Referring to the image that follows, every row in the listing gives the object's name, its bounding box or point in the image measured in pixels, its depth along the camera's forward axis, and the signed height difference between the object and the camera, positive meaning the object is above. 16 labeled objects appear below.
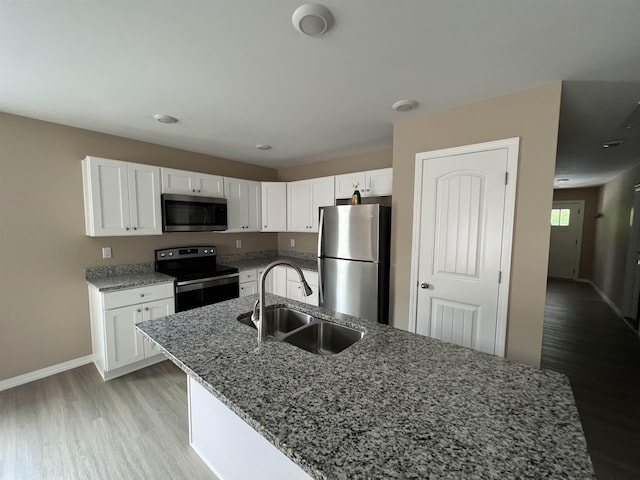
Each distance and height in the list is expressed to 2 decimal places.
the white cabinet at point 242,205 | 3.71 +0.28
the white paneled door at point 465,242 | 2.03 -0.13
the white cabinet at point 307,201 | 3.69 +0.36
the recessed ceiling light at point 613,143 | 3.11 +1.06
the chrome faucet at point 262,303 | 1.28 -0.39
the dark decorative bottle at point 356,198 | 2.96 +0.31
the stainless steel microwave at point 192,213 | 3.02 +0.12
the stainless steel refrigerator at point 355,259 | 2.59 -0.36
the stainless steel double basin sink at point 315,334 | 1.52 -0.66
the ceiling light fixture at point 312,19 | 1.19 +0.98
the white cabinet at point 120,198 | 2.56 +0.25
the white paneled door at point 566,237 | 6.67 -0.22
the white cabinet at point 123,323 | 2.45 -0.99
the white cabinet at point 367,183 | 3.11 +0.54
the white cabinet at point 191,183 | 3.05 +0.50
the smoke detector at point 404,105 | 2.12 +1.01
